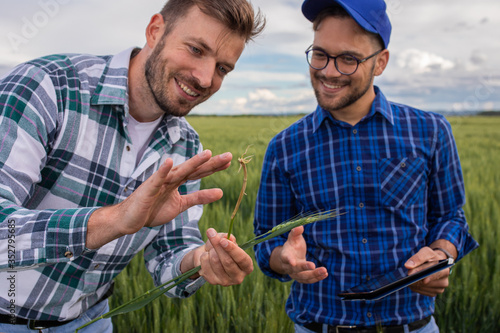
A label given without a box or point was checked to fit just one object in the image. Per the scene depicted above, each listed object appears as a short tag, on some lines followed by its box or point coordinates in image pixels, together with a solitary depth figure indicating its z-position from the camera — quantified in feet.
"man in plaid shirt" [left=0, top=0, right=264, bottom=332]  2.78
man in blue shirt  4.37
